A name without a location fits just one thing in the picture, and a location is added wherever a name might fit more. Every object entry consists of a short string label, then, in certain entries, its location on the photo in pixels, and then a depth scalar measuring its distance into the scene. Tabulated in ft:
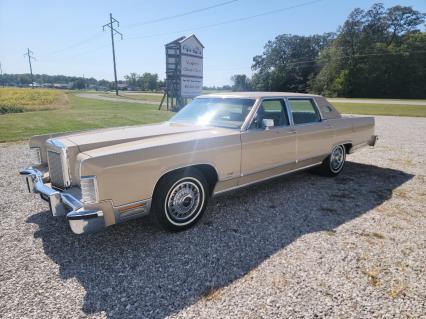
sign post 50.96
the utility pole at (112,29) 135.74
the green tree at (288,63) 242.78
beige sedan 9.00
